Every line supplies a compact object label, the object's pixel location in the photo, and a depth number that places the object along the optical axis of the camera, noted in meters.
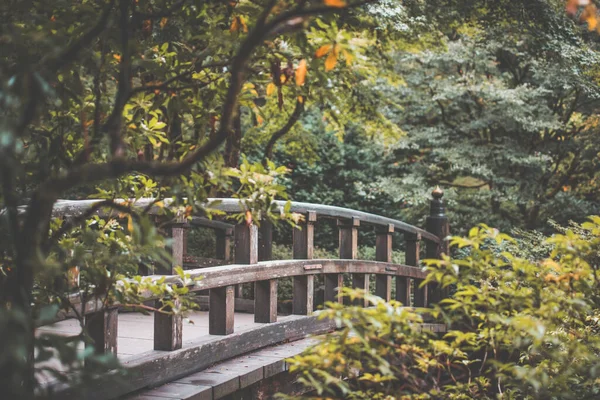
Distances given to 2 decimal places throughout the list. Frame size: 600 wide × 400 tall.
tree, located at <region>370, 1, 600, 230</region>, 11.29
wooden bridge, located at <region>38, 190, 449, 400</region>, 3.94
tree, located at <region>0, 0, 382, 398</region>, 1.70
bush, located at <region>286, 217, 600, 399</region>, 2.50
